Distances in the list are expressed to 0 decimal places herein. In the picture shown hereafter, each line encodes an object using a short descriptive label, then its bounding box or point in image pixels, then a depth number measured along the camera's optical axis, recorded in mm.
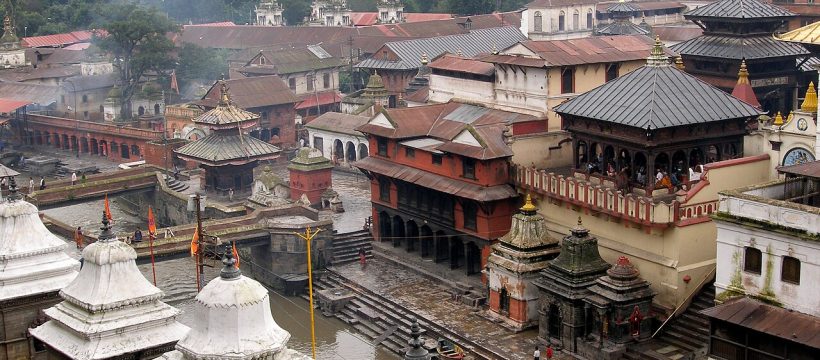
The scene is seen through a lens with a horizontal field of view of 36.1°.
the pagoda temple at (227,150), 59156
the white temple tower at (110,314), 24719
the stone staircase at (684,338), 36500
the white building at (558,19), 91875
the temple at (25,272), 28469
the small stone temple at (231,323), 20438
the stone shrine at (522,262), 40906
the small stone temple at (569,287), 38406
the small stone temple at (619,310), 37406
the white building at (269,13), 121562
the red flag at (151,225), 45038
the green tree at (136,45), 81875
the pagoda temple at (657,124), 40531
